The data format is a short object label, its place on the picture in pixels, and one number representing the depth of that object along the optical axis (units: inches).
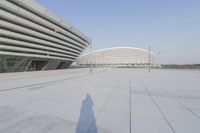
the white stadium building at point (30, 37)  683.0
